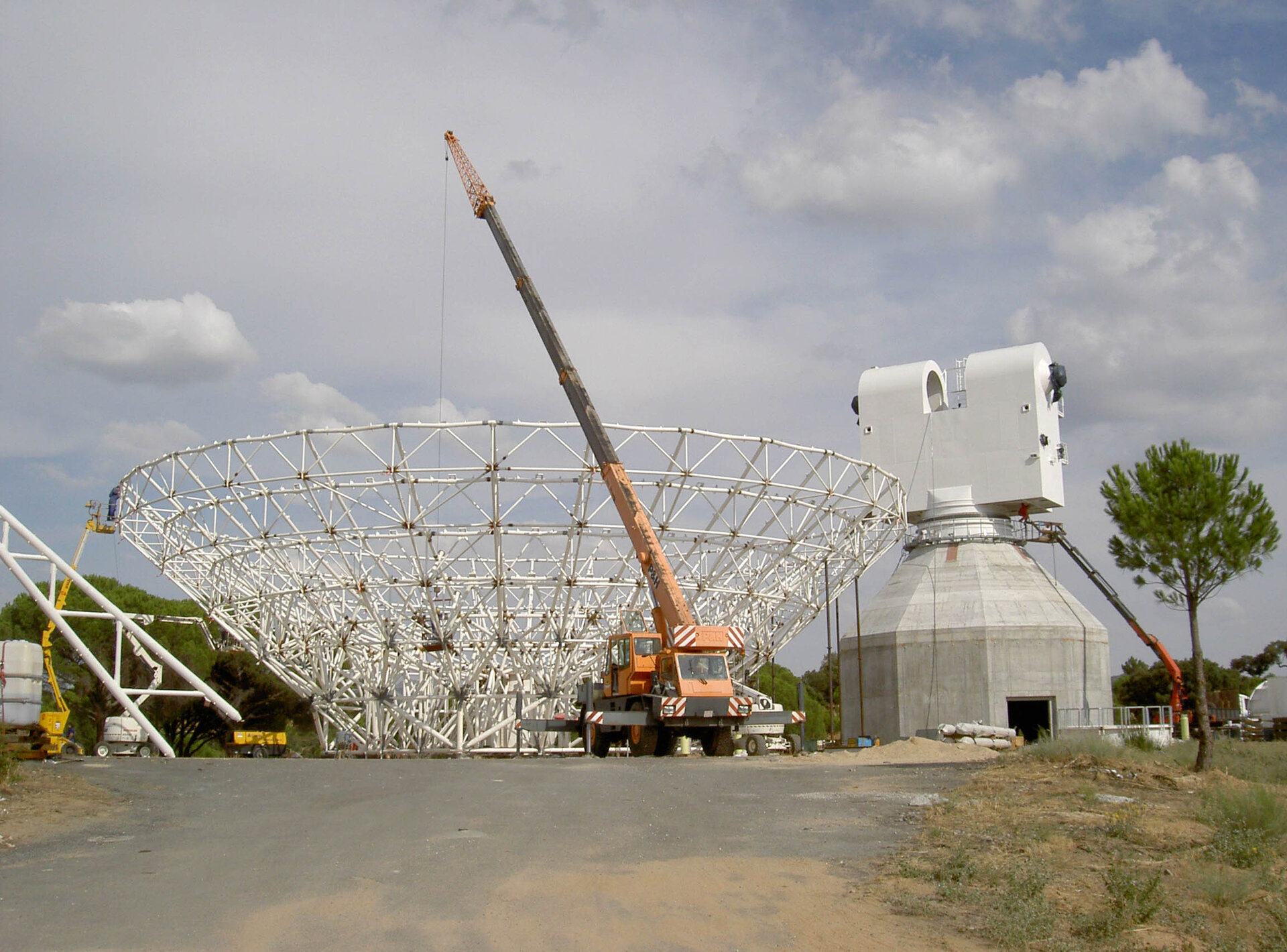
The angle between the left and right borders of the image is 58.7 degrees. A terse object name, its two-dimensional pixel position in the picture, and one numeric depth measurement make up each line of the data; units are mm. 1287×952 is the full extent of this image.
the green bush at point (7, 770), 14828
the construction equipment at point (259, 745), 39531
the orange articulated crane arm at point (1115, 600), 44562
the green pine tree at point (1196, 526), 19812
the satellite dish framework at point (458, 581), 29219
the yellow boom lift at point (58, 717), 26484
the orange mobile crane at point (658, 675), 25859
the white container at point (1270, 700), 44156
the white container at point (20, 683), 23172
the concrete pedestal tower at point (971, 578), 41094
